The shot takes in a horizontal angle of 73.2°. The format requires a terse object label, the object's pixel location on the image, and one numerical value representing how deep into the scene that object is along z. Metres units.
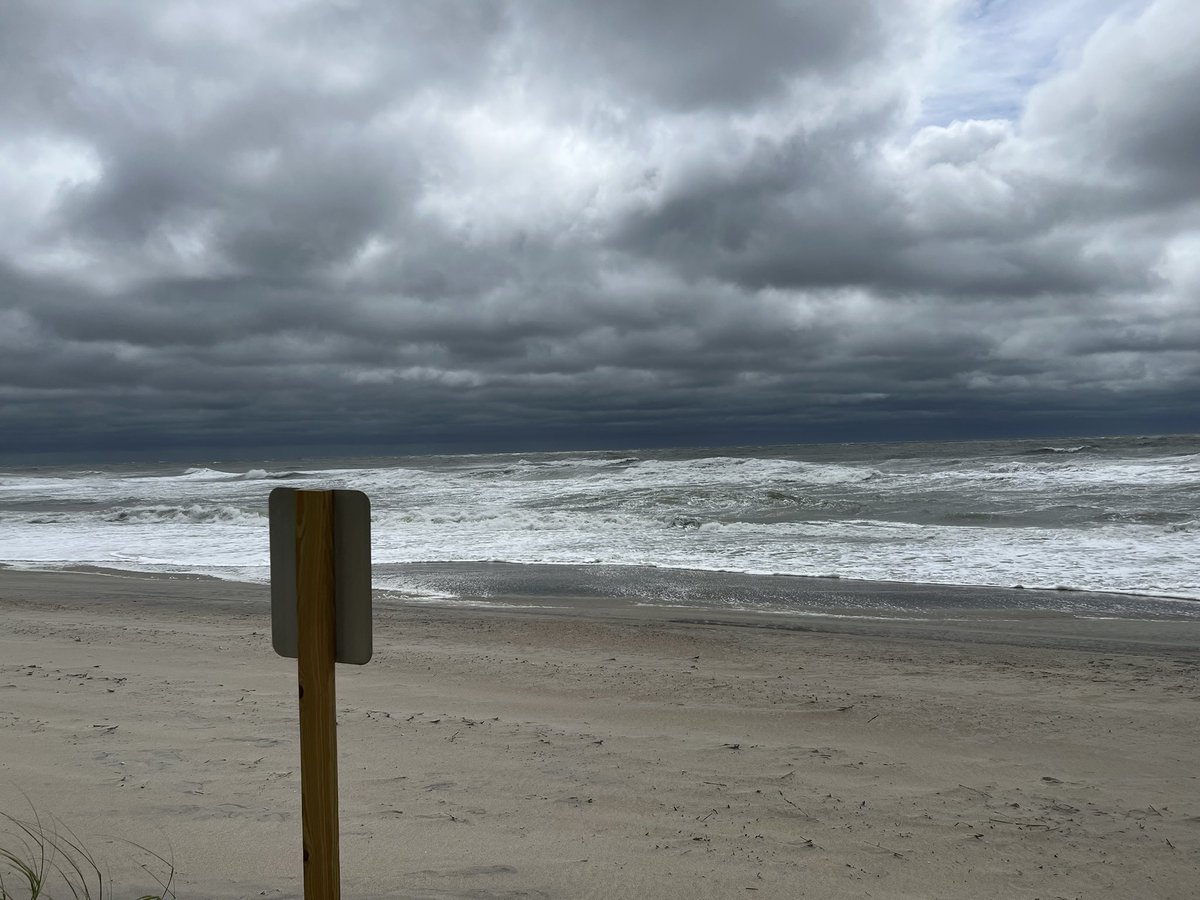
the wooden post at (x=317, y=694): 1.92
